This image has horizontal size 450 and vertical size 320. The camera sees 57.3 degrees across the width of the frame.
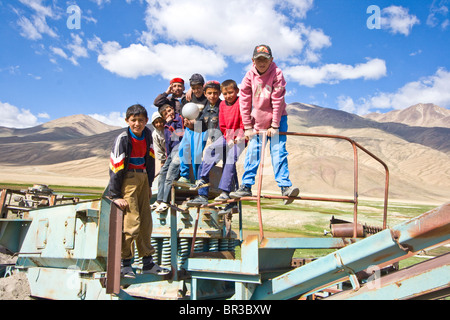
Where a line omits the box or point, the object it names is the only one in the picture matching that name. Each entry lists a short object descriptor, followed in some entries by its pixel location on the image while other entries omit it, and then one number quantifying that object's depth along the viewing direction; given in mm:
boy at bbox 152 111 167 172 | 7223
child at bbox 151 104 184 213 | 6266
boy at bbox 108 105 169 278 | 4609
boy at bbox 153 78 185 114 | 7316
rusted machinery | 3445
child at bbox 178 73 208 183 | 6355
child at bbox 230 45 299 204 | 5152
